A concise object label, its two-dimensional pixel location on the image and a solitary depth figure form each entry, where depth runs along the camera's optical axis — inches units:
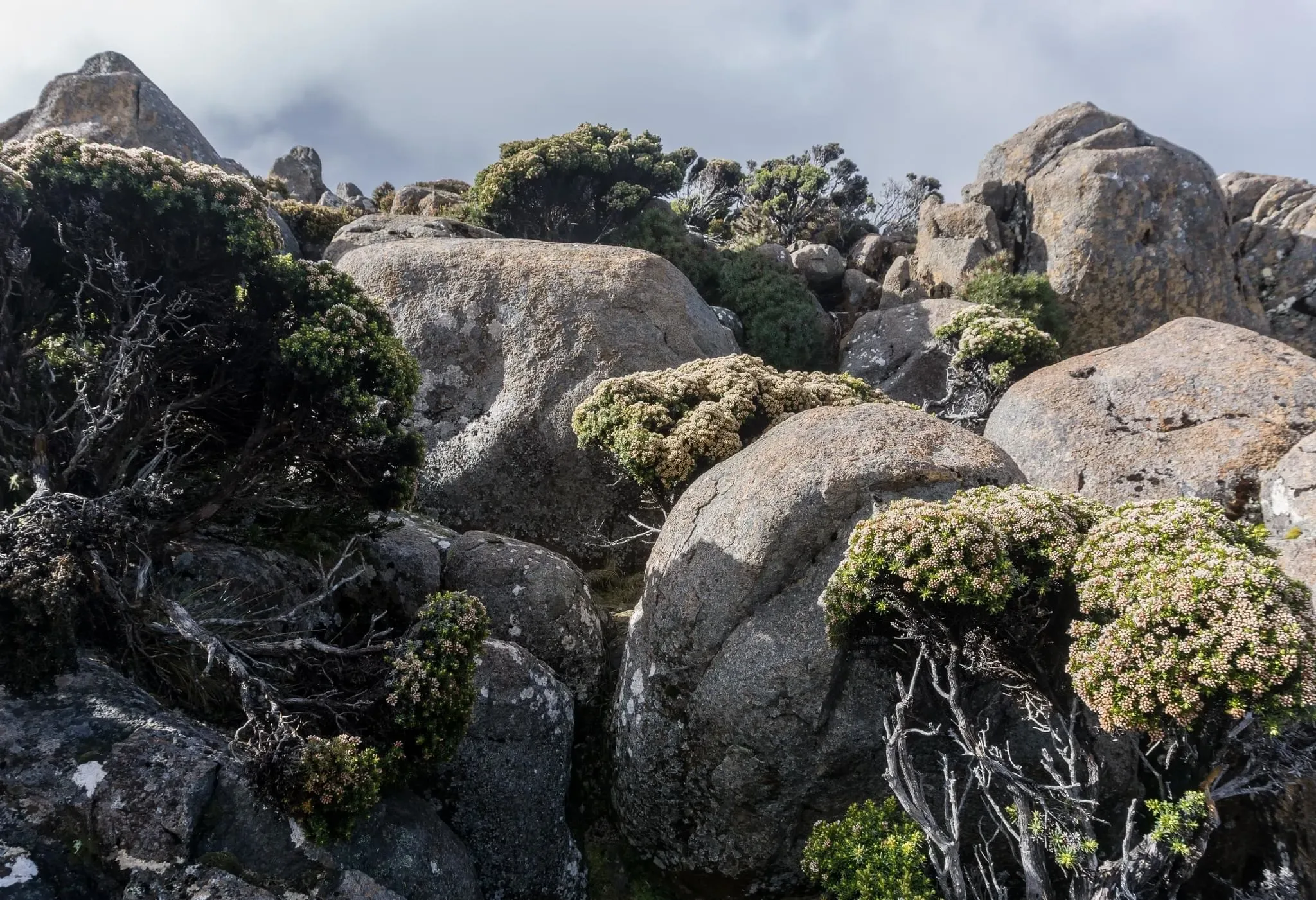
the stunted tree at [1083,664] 231.9
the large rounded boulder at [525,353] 626.5
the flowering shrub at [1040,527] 292.4
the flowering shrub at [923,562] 281.4
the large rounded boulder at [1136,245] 894.4
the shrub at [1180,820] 235.6
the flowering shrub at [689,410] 511.5
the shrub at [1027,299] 874.1
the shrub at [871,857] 271.0
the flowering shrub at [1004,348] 732.0
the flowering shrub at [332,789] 260.5
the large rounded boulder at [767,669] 344.8
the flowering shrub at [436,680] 311.0
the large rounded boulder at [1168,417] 438.6
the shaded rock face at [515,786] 374.3
